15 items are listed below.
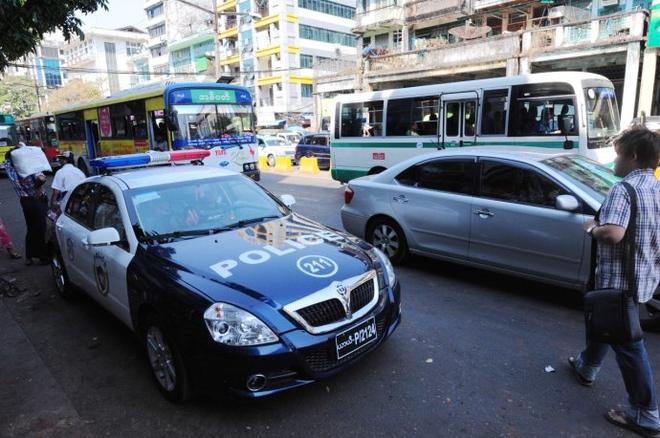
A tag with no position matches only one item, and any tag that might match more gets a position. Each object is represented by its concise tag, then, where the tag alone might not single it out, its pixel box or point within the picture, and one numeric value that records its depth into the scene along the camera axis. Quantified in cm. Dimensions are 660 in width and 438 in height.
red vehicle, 2164
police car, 270
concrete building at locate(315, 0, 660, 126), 1662
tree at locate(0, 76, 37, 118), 6397
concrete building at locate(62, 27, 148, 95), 7669
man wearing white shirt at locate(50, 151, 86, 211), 616
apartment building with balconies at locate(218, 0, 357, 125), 4372
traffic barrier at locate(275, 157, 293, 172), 2049
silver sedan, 424
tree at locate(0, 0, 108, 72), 524
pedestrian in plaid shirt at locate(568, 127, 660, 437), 252
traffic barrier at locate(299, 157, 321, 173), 1870
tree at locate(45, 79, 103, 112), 5806
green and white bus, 855
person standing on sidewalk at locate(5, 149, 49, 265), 655
